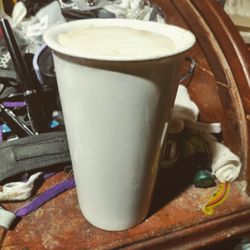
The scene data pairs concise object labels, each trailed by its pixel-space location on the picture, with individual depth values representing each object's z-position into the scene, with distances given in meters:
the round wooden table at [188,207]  0.50
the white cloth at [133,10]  0.76
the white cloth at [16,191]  0.53
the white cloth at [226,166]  0.59
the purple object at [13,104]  0.67
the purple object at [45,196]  0.52
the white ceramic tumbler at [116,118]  0.37
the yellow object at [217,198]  0.55
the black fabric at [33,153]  0.55
